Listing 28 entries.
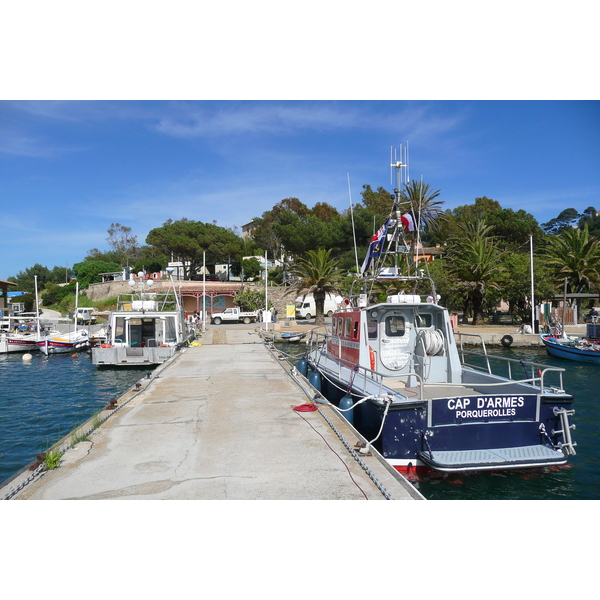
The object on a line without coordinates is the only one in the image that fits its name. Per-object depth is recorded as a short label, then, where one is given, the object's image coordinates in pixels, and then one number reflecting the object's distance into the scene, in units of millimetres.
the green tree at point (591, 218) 90569
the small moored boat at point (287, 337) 31731
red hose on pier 9422
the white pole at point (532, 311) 30938
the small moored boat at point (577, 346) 22719
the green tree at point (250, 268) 61406
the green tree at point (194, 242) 60562
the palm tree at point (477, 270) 33938
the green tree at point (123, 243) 92438
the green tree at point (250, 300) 47781
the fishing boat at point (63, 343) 28383
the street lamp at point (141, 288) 22512
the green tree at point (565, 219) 100188
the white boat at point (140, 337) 20984
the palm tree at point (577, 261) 35031
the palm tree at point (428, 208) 51500
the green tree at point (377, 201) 60425
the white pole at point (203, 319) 37603
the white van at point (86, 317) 41312
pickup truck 44500
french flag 11554
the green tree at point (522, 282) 33250
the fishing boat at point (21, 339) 29312
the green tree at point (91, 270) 69438
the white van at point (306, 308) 44969
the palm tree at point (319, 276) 37344
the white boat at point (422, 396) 7711
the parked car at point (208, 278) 62781
